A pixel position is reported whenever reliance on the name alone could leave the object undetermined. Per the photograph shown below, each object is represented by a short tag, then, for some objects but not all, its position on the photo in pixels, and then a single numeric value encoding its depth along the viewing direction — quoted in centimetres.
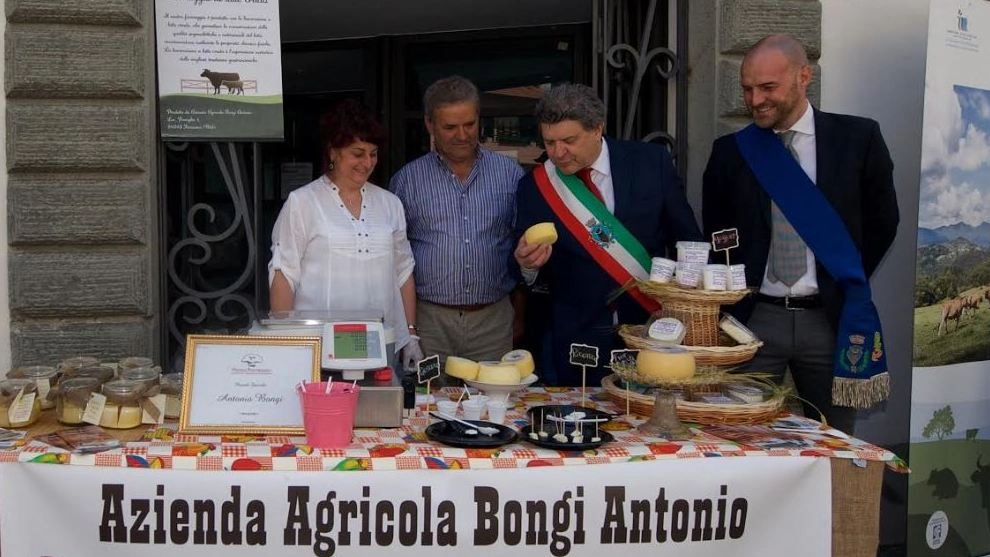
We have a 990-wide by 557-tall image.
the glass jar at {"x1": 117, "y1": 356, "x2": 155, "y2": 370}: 221
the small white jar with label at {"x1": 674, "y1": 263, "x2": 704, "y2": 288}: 216
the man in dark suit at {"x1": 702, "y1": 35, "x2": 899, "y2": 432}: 250
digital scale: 198
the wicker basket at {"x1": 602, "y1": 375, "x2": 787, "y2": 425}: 209
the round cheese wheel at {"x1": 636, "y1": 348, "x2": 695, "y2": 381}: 202
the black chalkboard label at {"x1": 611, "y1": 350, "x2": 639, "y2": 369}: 217
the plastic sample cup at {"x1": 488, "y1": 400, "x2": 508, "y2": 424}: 204
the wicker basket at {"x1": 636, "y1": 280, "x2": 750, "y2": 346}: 214
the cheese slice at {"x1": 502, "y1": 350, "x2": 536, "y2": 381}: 219
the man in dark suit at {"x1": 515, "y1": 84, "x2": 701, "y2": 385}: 254
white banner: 176
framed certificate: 193
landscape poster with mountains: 307
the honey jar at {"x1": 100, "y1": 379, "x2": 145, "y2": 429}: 198
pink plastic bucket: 182
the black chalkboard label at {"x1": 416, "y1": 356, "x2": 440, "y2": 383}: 201
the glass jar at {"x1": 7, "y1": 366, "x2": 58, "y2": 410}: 212
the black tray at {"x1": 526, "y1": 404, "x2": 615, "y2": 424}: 203
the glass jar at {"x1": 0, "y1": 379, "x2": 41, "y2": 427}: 199
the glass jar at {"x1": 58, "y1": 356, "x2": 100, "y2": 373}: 218
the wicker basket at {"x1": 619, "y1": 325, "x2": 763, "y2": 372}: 210
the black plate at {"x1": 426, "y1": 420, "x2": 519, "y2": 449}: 186
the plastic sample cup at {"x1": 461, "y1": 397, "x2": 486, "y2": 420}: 205
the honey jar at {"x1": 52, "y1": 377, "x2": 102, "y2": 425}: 200
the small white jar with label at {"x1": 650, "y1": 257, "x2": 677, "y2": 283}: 221
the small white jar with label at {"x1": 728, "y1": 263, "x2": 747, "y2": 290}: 215
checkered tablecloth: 178
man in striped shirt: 299
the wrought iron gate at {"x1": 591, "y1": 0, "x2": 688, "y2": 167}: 335
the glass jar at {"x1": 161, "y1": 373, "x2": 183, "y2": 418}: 205
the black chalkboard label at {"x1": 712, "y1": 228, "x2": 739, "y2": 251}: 215
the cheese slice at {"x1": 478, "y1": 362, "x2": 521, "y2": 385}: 214
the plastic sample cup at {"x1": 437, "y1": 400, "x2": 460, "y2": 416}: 209
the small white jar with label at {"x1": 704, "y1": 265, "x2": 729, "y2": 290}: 214
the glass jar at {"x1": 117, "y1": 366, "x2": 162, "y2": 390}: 204
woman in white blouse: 261
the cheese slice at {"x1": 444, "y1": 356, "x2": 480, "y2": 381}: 214
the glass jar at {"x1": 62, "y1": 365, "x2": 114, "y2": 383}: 213
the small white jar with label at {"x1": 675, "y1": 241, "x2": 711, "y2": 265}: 218
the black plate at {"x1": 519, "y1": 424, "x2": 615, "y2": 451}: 186
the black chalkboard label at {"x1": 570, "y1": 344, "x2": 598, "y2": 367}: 205
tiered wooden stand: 209
